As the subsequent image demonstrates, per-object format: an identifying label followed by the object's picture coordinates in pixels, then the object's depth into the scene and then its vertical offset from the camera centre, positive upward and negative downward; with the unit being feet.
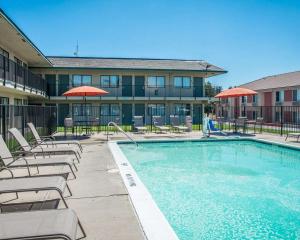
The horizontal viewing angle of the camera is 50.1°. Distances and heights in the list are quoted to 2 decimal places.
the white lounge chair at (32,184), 13.26 -2.87
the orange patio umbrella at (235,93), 63.57 +5.21
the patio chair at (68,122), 56.51 -0.69
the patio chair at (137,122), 67.62 -0.81
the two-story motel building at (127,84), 96.37 +10.80
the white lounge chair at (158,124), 66.18 -1.33
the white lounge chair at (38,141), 31.38 -2.28
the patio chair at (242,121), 63.98 -0.66
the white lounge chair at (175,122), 68.60 -0.82
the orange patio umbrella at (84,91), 56.13 +4.73
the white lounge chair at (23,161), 19.43 -2.76
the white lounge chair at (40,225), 8.89 -3.18
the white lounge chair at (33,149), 25.48 -2.56
